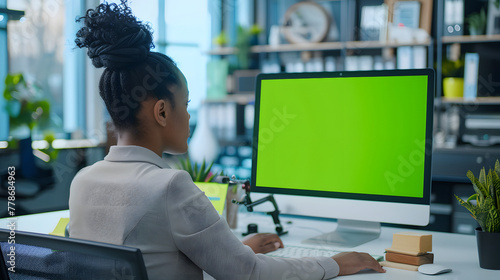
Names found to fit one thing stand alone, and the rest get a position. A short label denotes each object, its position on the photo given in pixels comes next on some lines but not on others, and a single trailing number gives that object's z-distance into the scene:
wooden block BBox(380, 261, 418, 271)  1.25
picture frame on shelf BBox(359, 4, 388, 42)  4.29
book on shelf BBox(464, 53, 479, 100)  3.99
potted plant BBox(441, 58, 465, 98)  4.00
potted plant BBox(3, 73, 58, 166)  3.51
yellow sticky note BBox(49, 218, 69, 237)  1.50
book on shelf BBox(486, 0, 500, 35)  3.94
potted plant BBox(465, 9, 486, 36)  3.98
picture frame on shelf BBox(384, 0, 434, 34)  4.14
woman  0.96
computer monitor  1.47
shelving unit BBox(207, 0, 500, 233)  3.71
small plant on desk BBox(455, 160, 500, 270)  1.23
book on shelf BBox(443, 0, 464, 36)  4.04
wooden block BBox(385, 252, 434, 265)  1.27
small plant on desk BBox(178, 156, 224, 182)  1.77
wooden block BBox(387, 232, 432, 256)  1.27
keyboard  1.35
